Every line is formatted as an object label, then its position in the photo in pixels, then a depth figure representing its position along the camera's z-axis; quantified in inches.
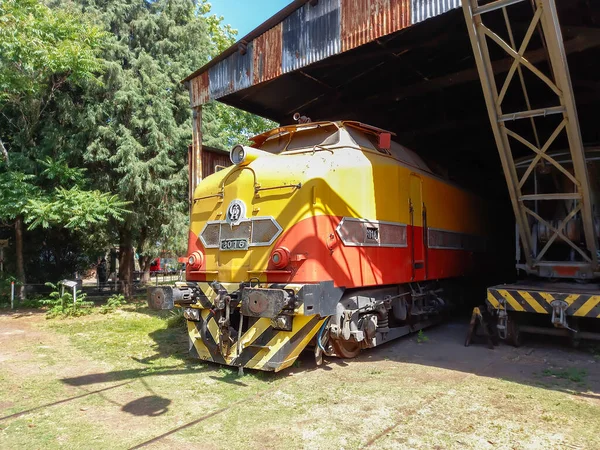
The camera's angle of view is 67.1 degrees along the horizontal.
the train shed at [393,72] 309.6
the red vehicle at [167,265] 1201.3
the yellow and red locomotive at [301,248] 222.1
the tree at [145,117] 506.0
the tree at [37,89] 428.5
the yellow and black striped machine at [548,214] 229.3
